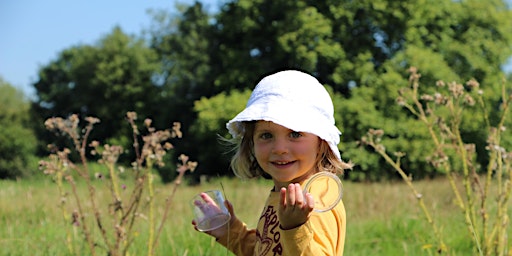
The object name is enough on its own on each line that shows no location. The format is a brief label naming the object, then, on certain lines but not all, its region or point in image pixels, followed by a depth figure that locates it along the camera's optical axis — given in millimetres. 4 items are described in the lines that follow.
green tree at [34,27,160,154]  36656
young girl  2400
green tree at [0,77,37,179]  34250
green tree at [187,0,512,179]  22109
